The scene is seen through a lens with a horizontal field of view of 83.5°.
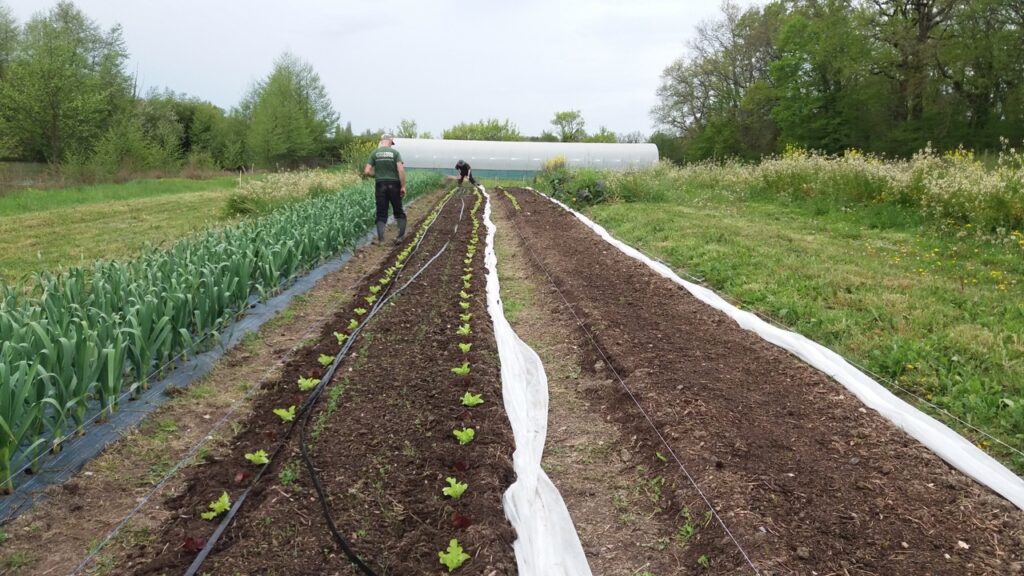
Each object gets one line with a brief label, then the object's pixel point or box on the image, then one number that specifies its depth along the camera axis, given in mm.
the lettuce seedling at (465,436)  2952
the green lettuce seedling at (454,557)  2070
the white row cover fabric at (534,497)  2174
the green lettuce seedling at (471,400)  3348
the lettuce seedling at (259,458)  2723
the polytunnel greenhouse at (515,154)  33688
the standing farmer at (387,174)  8828
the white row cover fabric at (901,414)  2635
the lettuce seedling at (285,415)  3162
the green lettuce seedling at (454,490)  2498
